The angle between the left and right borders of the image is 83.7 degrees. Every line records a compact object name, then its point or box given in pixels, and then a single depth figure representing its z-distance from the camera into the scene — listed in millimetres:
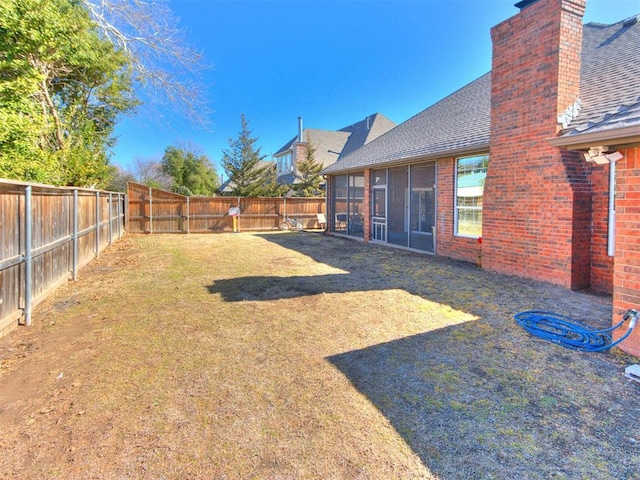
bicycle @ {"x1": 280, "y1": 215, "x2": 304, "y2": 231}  19469
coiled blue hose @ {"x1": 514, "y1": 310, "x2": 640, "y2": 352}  3705
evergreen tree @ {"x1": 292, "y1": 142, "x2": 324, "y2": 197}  26031
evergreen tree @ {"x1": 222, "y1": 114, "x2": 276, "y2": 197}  25094
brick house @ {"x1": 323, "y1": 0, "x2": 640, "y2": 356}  3867
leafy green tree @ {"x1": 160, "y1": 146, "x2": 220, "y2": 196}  30891
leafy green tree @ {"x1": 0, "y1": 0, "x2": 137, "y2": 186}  7797
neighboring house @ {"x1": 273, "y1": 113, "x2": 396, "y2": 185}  27406
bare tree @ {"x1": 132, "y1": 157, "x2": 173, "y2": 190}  39219
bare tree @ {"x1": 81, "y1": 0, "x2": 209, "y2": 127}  8633
